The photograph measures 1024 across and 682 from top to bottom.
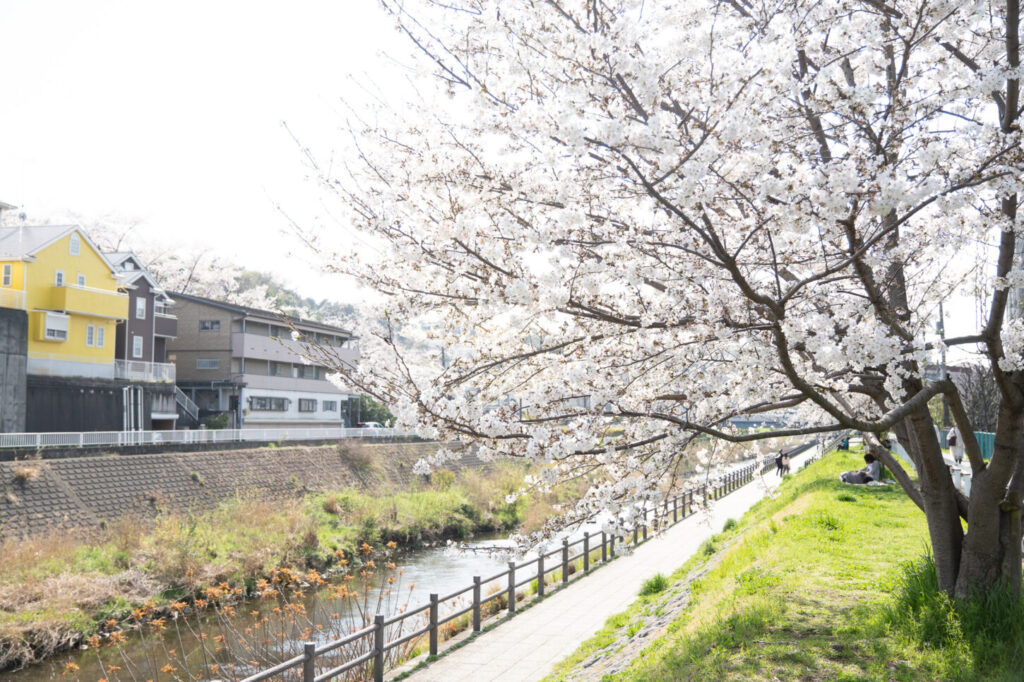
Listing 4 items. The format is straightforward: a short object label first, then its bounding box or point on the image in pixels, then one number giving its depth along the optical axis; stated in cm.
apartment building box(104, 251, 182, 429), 3431
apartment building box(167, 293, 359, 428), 4156
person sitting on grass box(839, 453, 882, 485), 1983
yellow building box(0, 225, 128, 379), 3014
